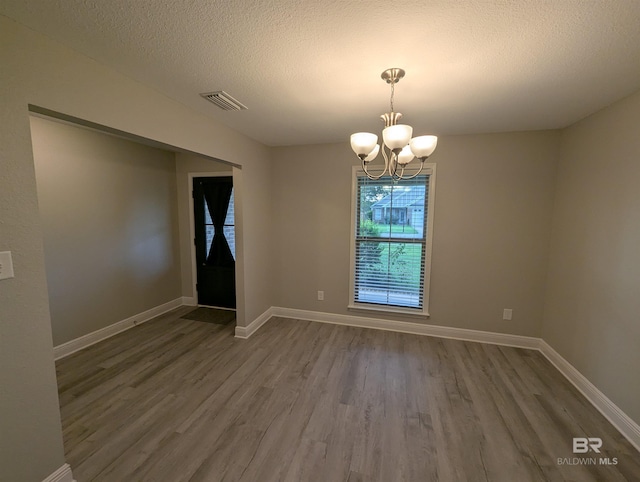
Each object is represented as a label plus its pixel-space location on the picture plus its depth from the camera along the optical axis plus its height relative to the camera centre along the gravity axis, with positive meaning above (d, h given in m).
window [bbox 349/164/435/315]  3.30 -0.35
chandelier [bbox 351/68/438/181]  1.50 +0.46
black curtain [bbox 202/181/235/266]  4.05 +0.00
